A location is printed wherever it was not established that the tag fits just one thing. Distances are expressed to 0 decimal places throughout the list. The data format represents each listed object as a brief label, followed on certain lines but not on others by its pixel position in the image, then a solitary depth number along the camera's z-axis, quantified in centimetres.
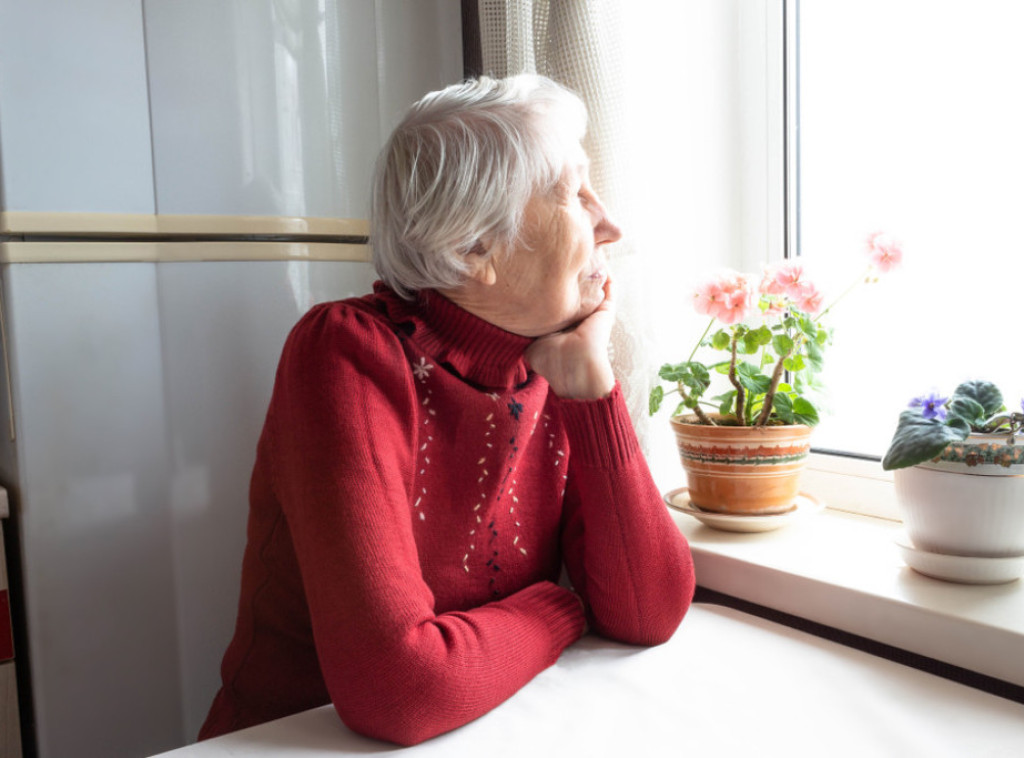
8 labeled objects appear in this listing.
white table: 83
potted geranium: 125
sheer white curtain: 128
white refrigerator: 116
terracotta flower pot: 125
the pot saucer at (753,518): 128
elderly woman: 92
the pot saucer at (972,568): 103
